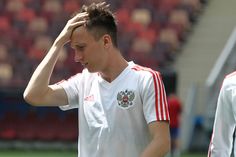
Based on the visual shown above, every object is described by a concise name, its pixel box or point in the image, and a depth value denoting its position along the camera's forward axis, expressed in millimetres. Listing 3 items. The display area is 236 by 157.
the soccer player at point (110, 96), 11305
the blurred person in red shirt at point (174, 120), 33625
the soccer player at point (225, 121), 11980
